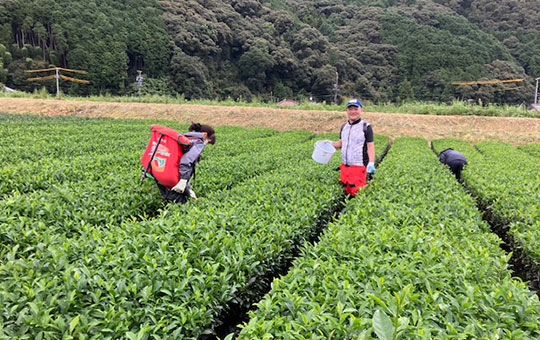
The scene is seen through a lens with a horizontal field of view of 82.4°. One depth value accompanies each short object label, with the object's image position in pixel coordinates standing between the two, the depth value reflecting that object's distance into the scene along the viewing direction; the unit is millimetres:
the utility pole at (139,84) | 40762
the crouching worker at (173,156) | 4188
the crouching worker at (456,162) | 7574
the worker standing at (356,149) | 5297
